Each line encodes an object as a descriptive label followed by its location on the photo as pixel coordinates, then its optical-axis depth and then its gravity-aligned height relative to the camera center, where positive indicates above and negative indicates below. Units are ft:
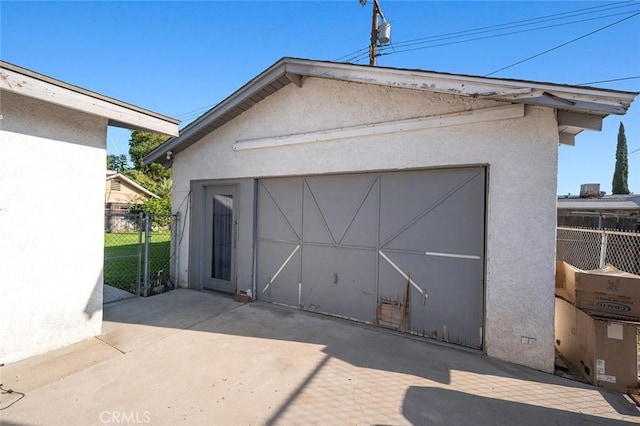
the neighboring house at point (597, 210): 32.10 +1.66
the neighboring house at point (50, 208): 10.36 +0.12
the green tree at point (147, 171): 73.65 +15.95
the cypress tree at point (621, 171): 81.82 +15.70
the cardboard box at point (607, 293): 9.83 -2.61
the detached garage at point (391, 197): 11.20 +1.13
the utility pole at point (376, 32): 28.63 +19.55
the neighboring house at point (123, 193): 75.82 +5.83
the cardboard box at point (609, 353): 9.67 -4.72
